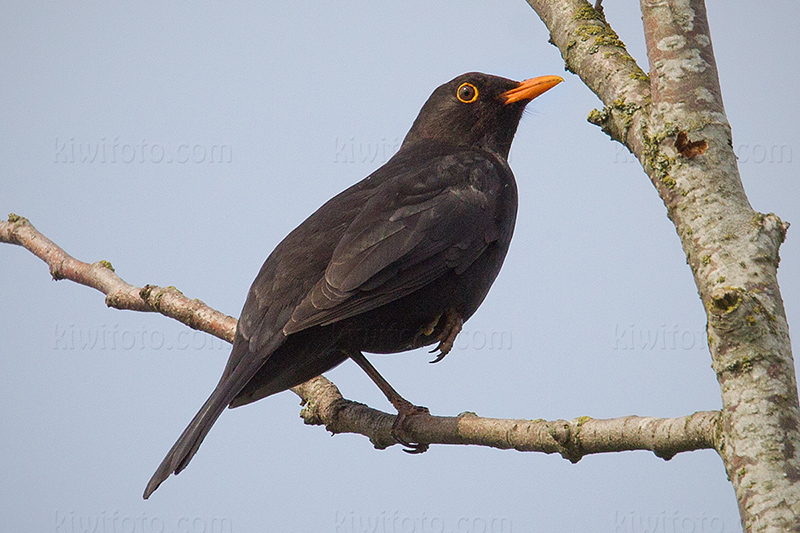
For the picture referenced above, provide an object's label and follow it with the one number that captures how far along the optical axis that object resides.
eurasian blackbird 7.38
